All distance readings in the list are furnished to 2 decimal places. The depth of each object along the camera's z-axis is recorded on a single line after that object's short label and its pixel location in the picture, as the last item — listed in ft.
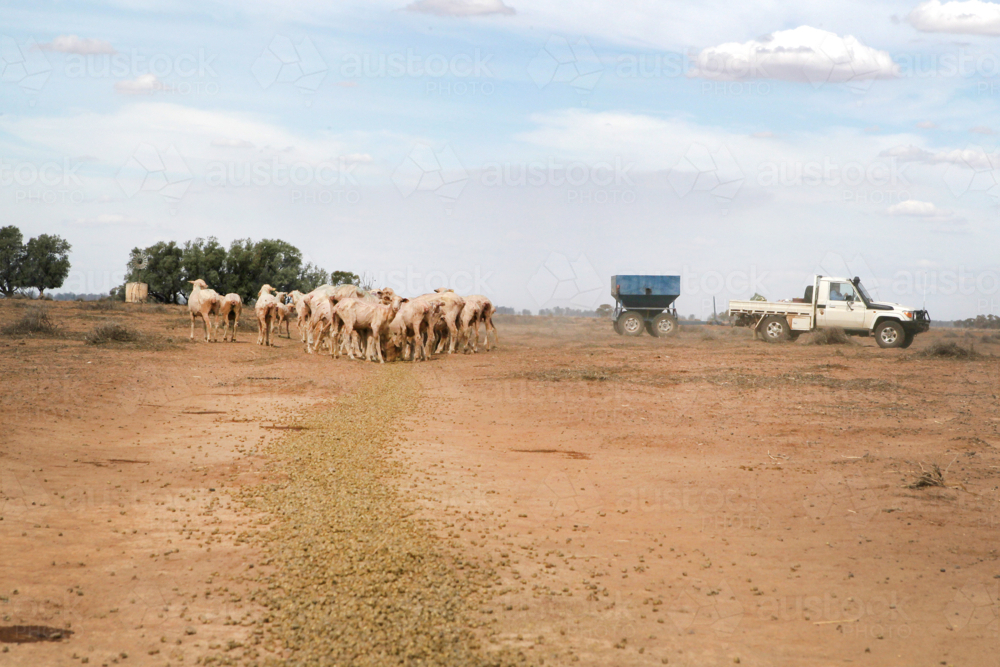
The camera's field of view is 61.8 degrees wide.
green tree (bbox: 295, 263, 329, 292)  157.69
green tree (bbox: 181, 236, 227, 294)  154.61
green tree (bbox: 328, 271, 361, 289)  148.25
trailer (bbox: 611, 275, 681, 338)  113.09
